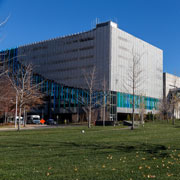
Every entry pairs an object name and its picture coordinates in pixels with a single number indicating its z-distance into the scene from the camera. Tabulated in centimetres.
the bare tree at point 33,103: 5497
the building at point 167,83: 10074
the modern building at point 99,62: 7294
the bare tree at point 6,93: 4898
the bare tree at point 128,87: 7625
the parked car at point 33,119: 7151
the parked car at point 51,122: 7006
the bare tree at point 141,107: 5356
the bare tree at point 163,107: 5511
